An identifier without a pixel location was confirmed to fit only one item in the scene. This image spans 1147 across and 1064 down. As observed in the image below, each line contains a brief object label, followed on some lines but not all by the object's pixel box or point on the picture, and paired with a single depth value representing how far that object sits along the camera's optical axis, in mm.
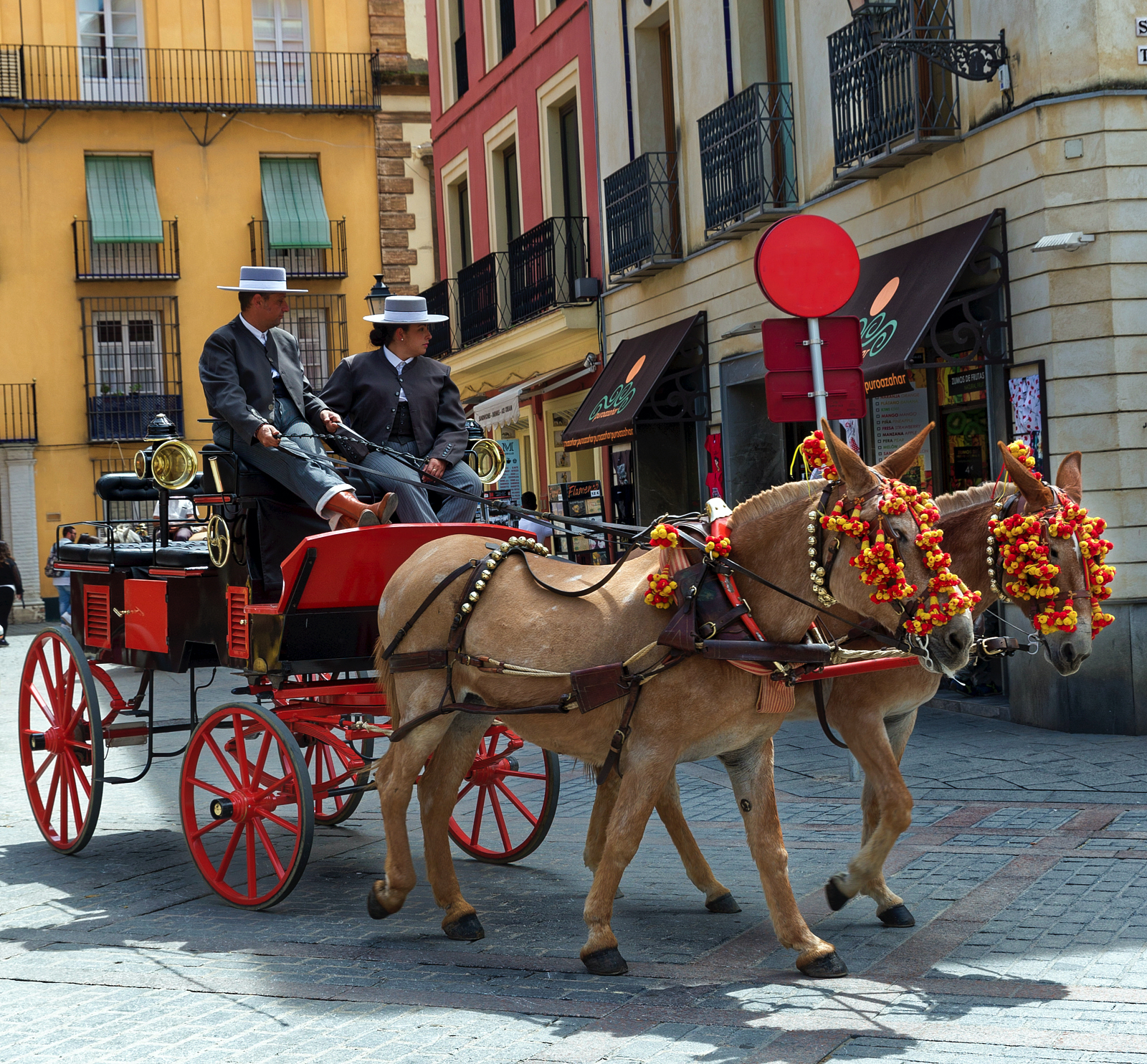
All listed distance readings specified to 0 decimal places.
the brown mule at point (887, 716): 5457
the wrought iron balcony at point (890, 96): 11164
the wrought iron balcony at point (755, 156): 13867
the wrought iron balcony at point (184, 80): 30797
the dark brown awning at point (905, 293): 10648
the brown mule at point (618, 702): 5172
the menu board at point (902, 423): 12359
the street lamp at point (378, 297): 17438
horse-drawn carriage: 6406
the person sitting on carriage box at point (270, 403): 6703
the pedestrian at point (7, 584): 23109
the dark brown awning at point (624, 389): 15922
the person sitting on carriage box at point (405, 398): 7309
